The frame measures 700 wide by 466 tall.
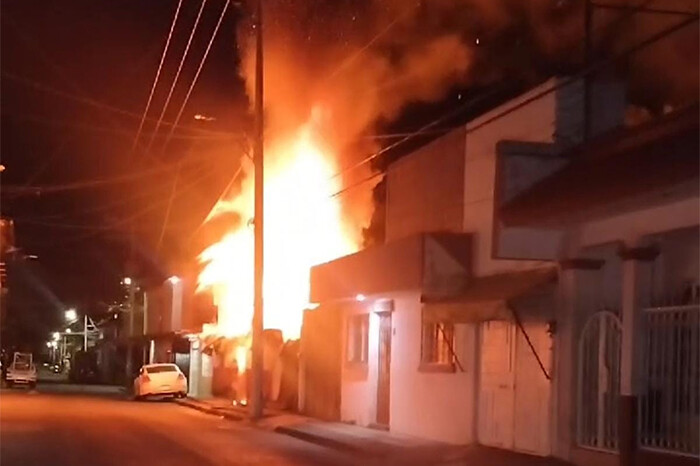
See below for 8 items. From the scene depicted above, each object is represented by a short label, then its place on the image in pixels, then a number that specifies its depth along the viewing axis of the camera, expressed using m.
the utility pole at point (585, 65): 18.02
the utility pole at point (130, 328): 64.63
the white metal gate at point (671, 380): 14.86
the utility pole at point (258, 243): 28.88
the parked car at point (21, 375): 55.47
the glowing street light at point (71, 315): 107.75
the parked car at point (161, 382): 43.03
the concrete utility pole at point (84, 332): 98.46
